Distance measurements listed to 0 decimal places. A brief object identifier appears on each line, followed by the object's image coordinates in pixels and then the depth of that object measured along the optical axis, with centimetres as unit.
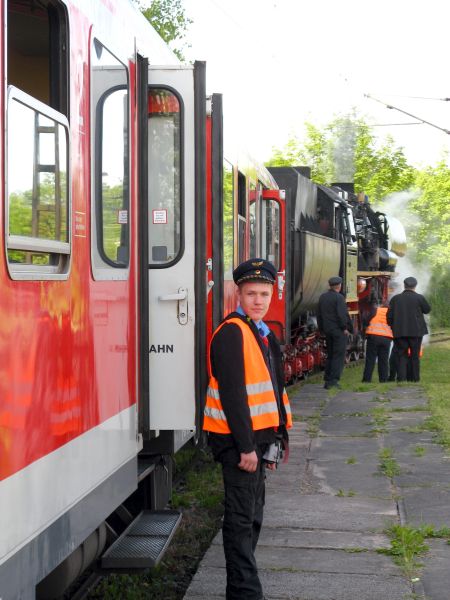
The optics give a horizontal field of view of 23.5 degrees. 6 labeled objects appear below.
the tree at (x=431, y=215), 5416
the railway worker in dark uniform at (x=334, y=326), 1666
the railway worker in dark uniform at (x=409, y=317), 1722
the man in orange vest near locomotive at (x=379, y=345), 1777
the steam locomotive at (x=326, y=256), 1805
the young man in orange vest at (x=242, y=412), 512
